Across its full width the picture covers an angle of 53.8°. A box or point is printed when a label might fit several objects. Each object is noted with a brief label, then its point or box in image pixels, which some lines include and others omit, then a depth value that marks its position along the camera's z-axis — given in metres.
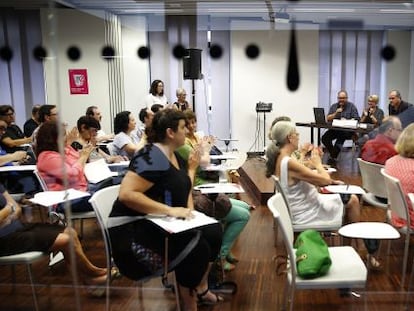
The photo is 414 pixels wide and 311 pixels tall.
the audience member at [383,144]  3.14
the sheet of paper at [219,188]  2.32
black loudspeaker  5.10
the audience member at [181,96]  4.57
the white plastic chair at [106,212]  1.91
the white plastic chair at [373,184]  2.98
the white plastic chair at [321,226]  2.43
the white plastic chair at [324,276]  1.70
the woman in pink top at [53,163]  2.58
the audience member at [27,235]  2.07
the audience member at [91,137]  3.15
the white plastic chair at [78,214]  2.65
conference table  4.18
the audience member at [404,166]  2.46
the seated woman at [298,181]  2.36
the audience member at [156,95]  4.33
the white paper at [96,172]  2.93
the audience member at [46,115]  2.65
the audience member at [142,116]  3.17
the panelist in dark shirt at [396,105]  3.72
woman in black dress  1.88
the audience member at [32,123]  2.96
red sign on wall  3.46
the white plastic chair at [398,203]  2.25
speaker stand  5.18
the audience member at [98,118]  3.50
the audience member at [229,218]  2.59
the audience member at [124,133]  3.37
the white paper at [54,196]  2.22
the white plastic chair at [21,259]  2.03
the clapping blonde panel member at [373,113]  4.04
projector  5.23
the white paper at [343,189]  2.53
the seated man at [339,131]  4.43
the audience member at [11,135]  3.11
